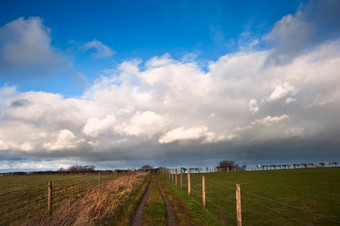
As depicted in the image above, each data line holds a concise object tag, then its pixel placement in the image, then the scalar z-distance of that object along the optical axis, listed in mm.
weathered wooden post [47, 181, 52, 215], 10340
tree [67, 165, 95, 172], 121038
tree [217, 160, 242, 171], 173175
